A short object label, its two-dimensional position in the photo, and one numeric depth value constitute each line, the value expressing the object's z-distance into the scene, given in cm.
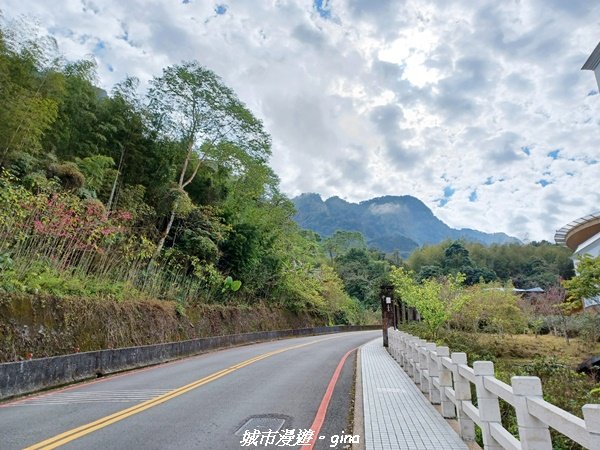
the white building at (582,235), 2559
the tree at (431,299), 1582
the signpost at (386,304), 1748
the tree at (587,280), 948
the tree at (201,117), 2009
